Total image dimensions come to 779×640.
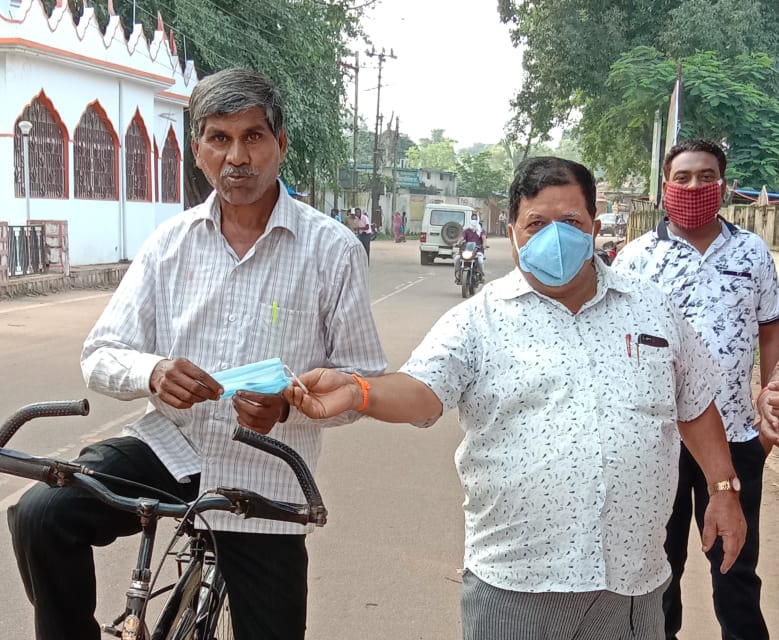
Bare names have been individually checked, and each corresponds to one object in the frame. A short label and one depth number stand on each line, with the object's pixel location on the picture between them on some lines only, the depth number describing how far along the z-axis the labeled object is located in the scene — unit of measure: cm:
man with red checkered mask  330
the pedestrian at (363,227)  2668
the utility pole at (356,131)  4123
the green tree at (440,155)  12319
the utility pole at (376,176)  4748
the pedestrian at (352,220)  2805
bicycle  192
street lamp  1730
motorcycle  1866
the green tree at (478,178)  7125
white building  1745
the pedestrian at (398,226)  4838
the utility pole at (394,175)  5508
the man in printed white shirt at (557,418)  220
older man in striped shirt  241
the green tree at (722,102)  2006
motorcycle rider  1908
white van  2962
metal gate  1603
